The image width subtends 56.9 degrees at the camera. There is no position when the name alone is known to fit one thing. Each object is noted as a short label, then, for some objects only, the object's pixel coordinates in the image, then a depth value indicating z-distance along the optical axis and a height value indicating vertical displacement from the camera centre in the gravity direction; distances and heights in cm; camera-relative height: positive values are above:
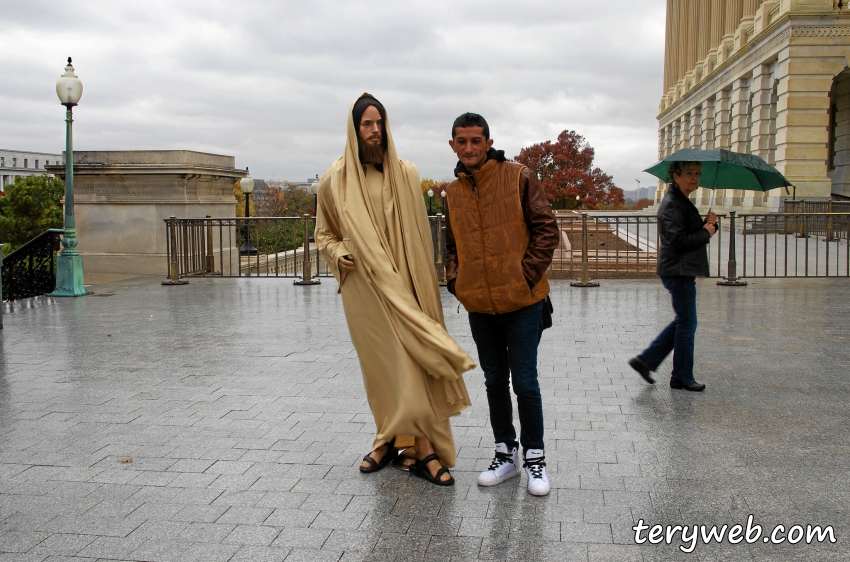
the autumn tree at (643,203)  6919 +286
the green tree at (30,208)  6644 +199
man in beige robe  421 -30
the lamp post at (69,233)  1353 -3
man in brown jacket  411 -14
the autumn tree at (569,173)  5059 +392
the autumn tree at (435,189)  5134 +348
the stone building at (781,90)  2814 +602
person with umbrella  626 -16
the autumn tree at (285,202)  7080 +313
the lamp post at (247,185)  2758 +166
